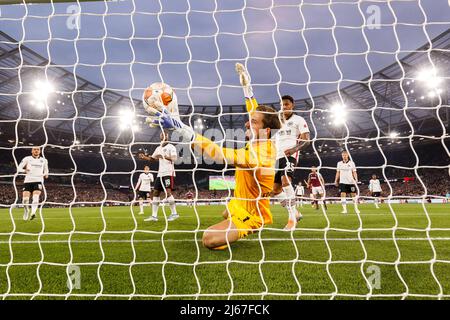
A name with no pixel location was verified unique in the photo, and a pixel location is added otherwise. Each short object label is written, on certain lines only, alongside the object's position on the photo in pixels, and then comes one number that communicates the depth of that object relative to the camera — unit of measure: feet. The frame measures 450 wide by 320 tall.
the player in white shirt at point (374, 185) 41.73
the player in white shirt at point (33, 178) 27.78
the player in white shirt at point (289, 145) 17.07
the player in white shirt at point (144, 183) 35.06
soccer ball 9.53
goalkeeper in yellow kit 10.48
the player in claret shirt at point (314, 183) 41.52
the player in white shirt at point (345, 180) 31.16
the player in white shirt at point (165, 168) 25.23
